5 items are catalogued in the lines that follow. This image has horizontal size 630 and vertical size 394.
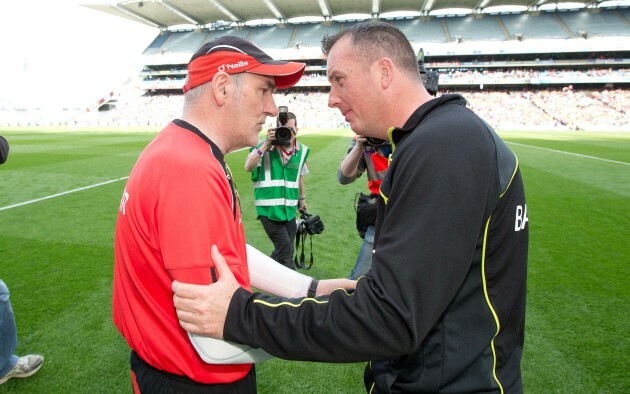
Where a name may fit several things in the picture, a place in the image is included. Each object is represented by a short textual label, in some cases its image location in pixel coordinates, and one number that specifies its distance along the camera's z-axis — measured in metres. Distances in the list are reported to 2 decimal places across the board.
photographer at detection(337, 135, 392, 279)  3.84
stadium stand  45.75
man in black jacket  1.12
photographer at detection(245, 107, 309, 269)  4.91
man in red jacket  1.27
